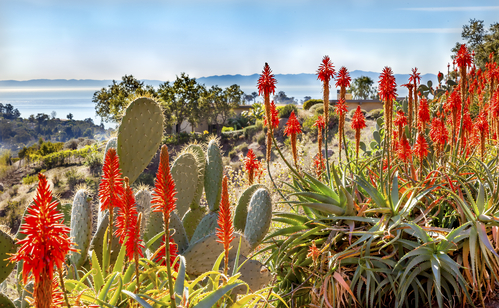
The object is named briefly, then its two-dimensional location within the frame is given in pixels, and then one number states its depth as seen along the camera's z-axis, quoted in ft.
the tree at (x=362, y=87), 136.26
